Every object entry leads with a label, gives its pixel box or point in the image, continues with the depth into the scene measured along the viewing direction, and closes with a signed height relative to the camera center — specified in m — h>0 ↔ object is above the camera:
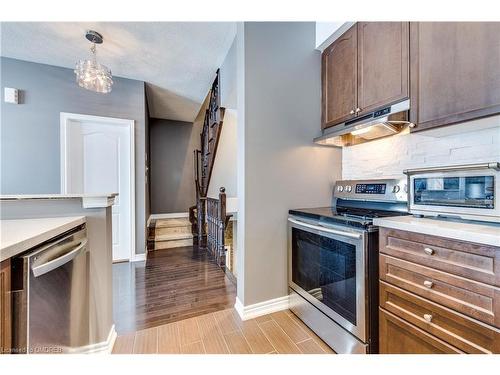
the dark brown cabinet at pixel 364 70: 1.43 +0.90
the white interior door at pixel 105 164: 2.97 +0.32
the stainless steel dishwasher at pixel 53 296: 0.77 -0.50
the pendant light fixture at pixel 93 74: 2.16 +1.17
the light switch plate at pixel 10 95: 2.64 +1.14
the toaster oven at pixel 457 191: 1.01 -0.03
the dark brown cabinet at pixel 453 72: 1.05 +0.63
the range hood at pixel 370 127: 1.41 +0.44
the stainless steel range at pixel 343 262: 1.22 -0.52
